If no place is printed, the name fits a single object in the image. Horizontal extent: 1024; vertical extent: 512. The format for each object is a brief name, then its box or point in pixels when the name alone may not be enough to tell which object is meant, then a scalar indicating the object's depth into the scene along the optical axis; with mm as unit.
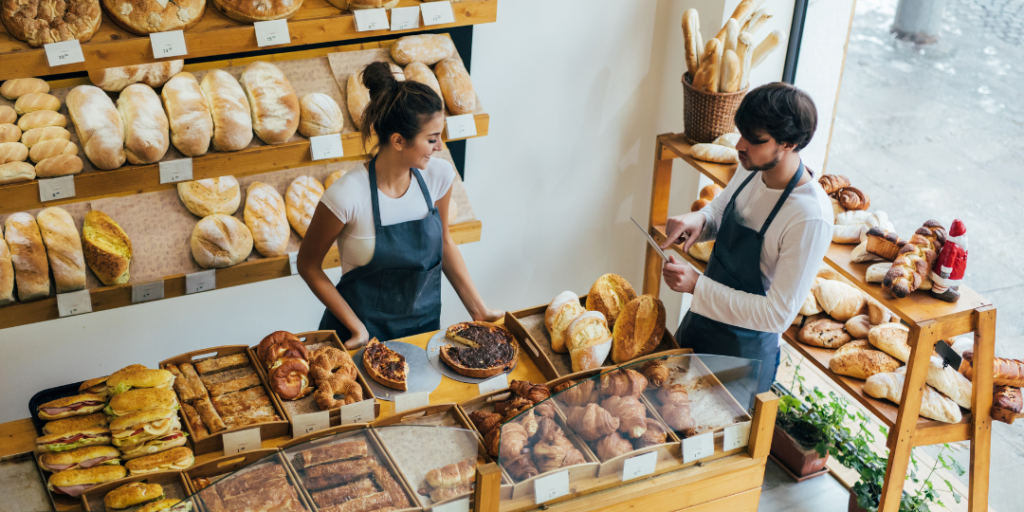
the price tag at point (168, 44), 2316
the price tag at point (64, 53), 2195
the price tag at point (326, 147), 2682
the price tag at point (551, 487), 1822
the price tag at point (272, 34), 2432
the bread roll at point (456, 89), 2898
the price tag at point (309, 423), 1963
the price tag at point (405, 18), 2596
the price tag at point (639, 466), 1905
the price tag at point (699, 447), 1972
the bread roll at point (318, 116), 2715
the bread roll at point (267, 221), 2859
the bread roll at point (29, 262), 2475
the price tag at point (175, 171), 2490
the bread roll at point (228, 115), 2580
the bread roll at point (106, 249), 2557
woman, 2338
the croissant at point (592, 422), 1878
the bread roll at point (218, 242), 2721
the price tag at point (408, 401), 2070
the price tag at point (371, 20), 2551
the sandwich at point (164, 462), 1779
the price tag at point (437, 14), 2619
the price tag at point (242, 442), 1913
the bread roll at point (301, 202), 2967
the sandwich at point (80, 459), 1775
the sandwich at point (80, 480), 1724
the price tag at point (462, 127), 2818
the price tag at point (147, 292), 2633
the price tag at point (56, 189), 2336
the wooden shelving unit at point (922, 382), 2459
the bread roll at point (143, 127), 2457
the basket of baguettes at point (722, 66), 3167
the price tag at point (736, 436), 2031
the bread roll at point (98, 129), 2408
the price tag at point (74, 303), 2527
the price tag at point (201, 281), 2713
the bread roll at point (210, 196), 2816
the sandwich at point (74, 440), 1803
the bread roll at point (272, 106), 2652
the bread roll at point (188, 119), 2533
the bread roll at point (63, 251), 2531
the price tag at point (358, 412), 2021
